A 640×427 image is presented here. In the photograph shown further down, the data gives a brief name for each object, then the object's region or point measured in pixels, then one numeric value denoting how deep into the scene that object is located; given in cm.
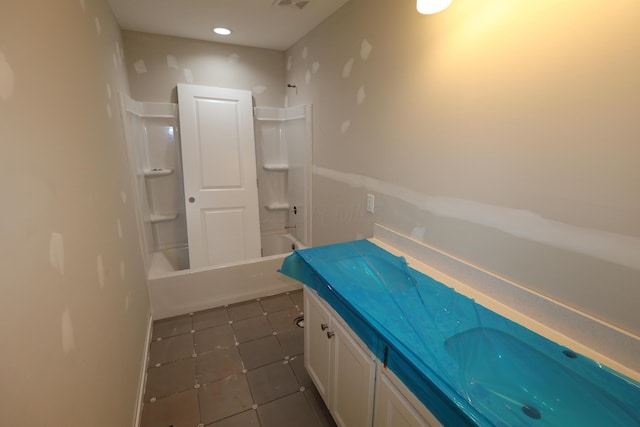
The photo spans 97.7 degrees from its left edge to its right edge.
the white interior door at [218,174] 266
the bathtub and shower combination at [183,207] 241
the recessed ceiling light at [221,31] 240
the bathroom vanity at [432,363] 71
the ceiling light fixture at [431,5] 110
